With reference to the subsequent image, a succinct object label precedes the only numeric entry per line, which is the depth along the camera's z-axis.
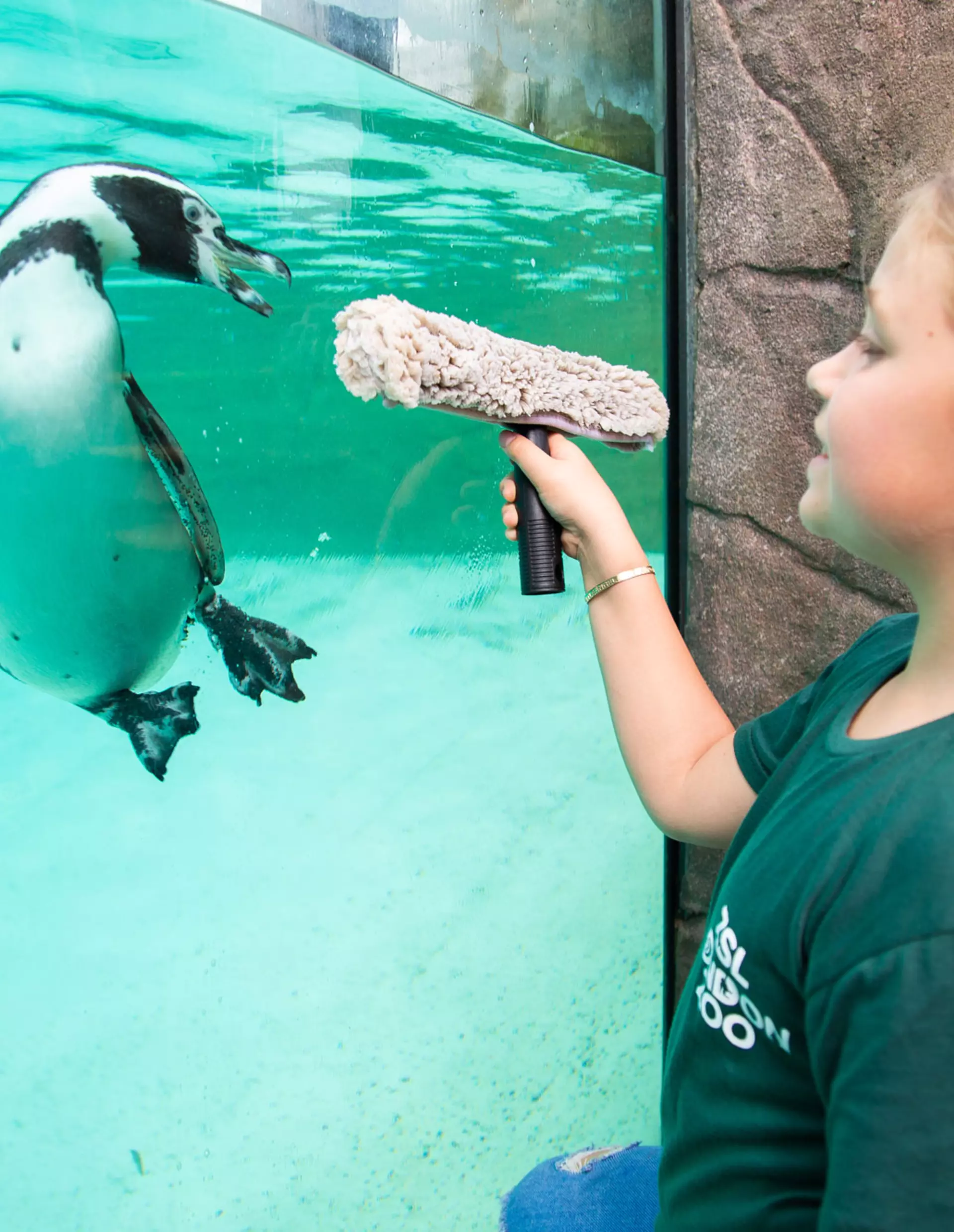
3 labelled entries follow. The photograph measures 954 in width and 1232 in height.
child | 0.49
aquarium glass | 1.05
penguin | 0.98
